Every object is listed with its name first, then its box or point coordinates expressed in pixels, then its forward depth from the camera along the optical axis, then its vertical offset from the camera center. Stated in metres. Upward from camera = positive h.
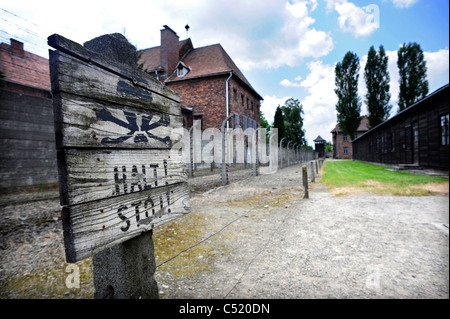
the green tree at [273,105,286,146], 38.47 +5.33
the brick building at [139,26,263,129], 19.64 +7.06
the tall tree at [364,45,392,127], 24.27 +7.04
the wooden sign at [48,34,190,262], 0.78 +0.04
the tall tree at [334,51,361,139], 34.34 +9.02
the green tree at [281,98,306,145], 53.97 +8.15
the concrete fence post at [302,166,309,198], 5.86 -0.80
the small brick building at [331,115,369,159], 53.89 +1.34
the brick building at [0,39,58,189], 6.61 +0.64
